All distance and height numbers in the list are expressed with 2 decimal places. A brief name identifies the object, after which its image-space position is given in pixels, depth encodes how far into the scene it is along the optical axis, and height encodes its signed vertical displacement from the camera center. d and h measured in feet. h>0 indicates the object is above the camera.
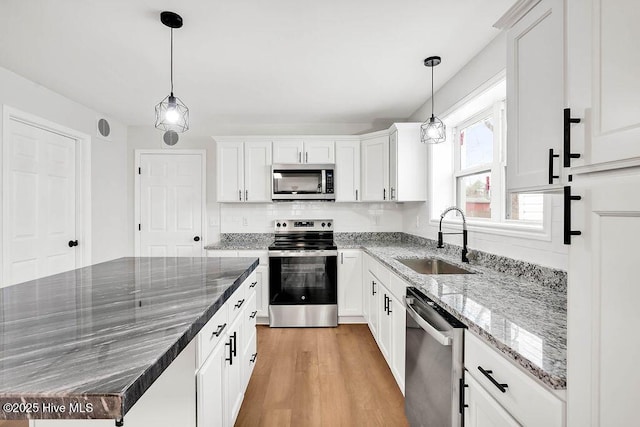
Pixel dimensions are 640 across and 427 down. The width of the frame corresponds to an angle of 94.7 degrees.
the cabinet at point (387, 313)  6.37 -2.68
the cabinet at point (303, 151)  11.61 +2.36
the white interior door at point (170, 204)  12.76 +0.30
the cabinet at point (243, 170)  11.61 +1.61
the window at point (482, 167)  6.61 +1.26
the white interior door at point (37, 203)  8.38 +0.25
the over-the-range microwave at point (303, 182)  11.54 +1.14
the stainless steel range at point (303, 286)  10.58 -2.72
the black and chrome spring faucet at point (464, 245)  7.19 -0.83
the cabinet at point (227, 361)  3.75 -2.40
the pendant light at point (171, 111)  5.72 +2.11
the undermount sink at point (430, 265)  7.34 -1.43
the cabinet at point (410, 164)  10.34 +1.65
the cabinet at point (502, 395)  2.54 -1.80
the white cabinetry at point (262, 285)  10.69 -2.70
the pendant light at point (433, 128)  7.50 +2.13
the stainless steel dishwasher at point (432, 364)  3.86 -2.31
